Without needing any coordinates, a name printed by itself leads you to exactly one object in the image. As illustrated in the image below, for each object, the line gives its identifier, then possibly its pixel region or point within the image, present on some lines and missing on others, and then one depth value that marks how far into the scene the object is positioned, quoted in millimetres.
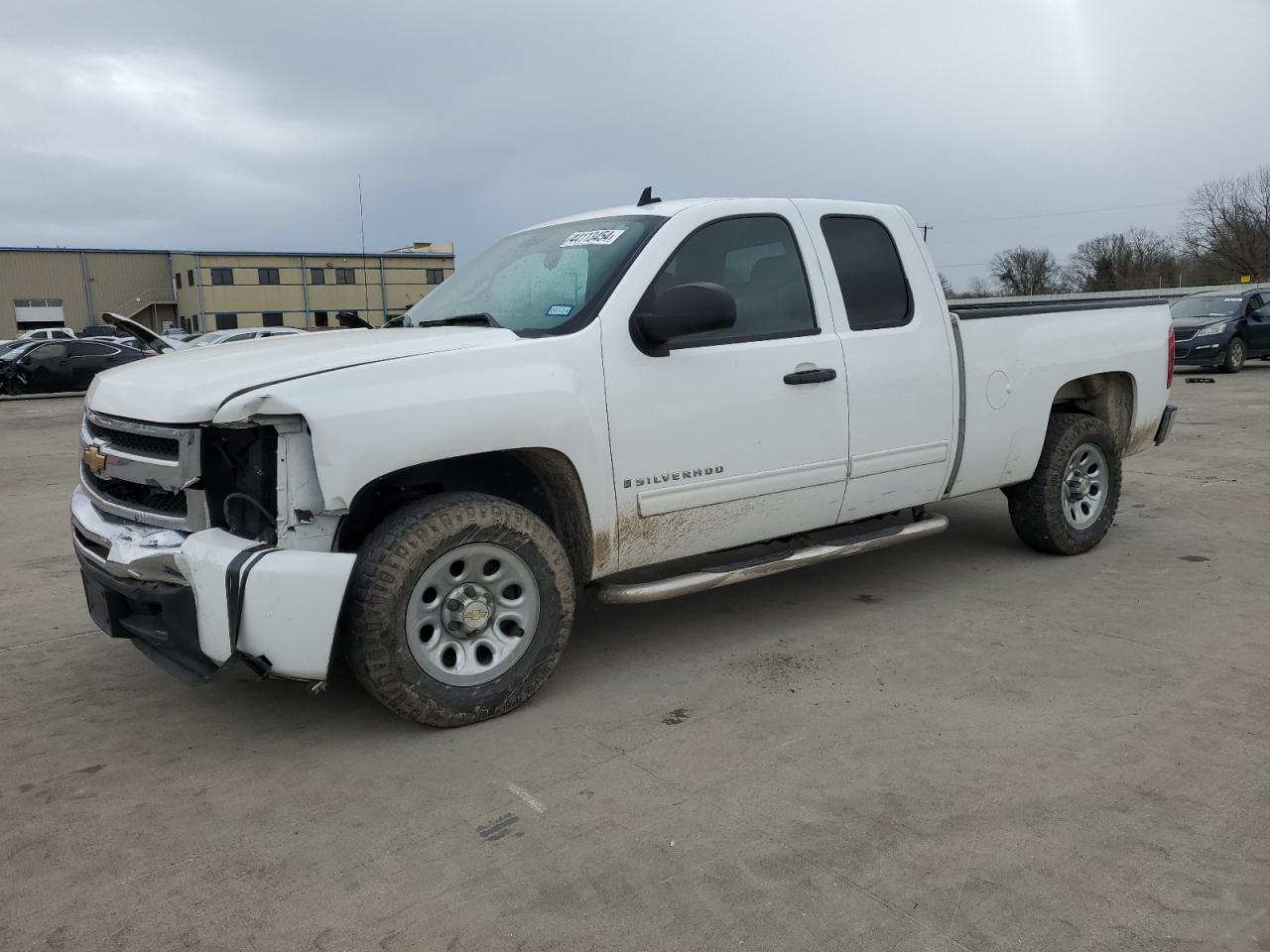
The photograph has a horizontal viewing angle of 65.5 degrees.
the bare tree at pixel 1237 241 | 56250
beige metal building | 58750
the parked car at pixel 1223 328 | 19516
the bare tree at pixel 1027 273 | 70000
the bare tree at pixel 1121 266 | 61688
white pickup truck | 3229
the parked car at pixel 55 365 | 22969
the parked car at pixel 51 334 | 40031
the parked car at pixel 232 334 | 22016
